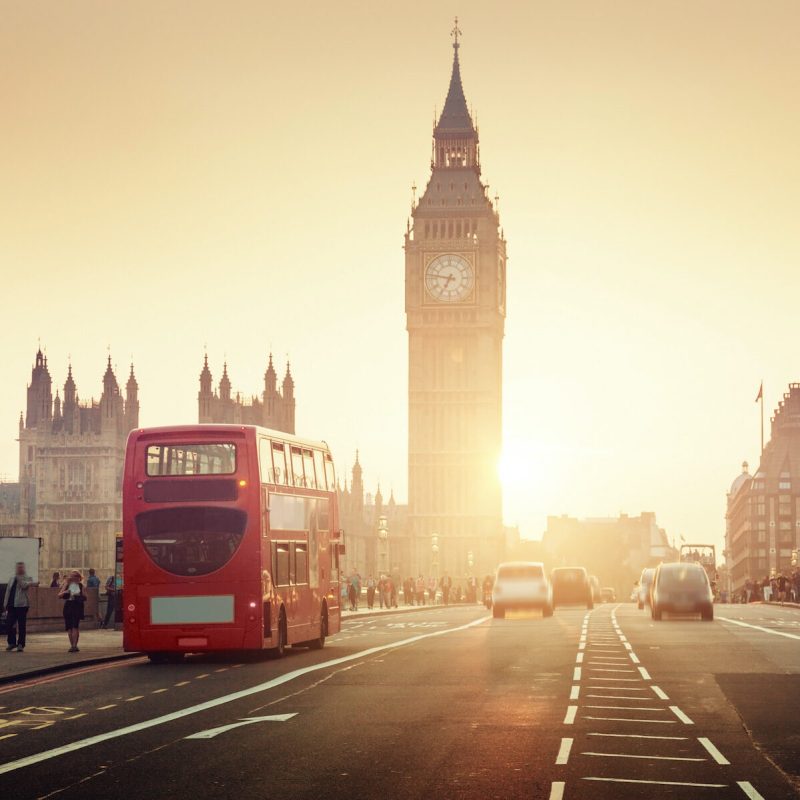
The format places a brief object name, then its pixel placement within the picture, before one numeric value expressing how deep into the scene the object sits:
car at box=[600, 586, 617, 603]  127.99
